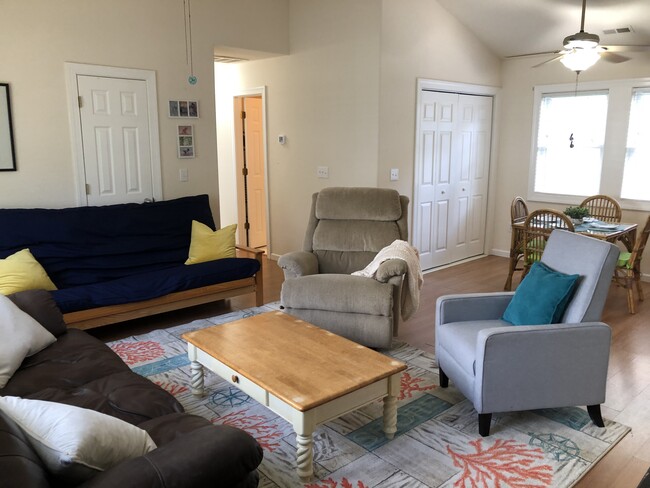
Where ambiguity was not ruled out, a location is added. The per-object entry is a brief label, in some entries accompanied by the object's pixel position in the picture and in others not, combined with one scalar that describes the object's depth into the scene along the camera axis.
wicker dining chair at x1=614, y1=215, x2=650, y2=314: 4.42
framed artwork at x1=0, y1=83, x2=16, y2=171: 3.89
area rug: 2.27
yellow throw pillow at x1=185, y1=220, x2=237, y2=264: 4.44
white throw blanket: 3.62
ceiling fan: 3.95
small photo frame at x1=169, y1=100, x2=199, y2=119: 4.79
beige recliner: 3.46
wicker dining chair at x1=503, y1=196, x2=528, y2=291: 4.89
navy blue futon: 3.75
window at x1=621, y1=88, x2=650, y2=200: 5.23
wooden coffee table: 2.21
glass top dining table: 4.32
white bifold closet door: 5.48
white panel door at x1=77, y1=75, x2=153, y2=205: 4.32
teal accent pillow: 2.63
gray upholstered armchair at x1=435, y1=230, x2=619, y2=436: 2.45
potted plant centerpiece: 4.66
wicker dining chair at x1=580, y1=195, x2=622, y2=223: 5.11
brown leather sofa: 1.30
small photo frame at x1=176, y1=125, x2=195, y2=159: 4.88
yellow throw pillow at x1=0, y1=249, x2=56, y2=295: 3.38
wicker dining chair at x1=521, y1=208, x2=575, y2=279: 4.38
